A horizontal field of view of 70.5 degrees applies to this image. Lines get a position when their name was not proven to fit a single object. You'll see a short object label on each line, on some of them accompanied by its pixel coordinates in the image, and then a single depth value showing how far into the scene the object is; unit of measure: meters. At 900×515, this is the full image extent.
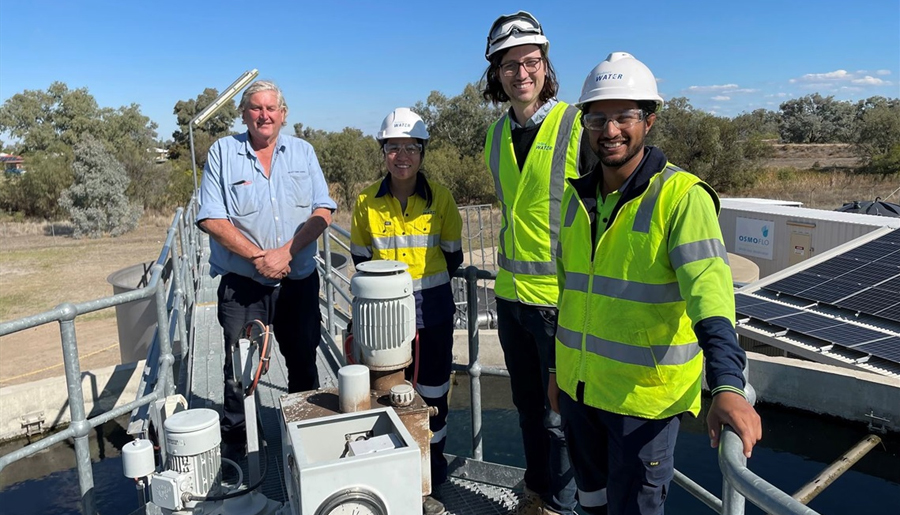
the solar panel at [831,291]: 9.40
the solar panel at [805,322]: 8.66
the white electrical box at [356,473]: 1.89
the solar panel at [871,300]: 8.73
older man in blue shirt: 3.26
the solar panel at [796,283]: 9.98
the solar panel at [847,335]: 8.09
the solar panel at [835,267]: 10.12
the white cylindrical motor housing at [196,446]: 2.38
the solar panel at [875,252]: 10.10
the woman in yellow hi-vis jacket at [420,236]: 3.09
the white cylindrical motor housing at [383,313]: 2.64
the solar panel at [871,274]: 9.46
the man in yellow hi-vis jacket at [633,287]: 1.91
